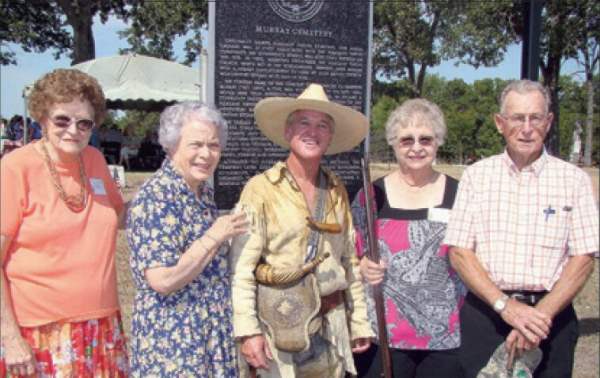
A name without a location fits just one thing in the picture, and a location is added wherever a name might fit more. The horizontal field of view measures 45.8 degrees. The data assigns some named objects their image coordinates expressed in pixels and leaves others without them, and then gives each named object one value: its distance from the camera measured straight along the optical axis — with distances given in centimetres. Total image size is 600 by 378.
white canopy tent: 1697
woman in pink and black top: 374
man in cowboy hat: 326
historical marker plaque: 483
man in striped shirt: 331
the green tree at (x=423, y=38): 2216
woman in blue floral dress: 301
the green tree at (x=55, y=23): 2017
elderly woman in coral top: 289
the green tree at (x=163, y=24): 2209
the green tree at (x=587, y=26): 1728
